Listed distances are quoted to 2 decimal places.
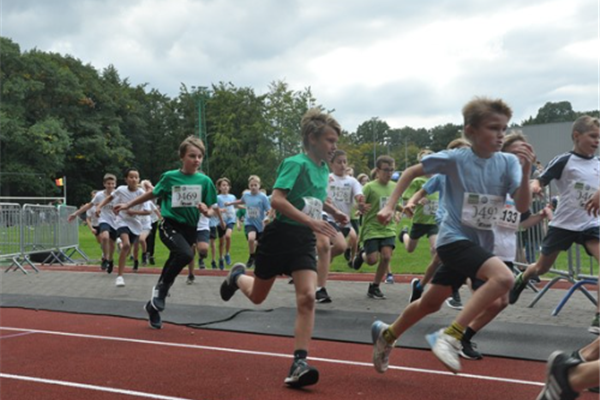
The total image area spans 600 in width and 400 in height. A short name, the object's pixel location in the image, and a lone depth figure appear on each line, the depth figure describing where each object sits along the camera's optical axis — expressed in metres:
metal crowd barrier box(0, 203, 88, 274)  14.30
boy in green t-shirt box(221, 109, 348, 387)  4.72
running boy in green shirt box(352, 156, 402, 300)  9.12
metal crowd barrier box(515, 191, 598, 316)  7.84
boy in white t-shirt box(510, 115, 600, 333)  6.66
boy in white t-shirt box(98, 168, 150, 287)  11.82
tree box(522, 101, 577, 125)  113.81
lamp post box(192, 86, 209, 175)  60.62
